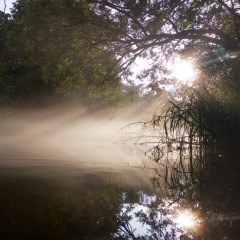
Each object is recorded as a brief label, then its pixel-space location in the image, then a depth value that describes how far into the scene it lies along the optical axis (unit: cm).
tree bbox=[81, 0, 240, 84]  1001
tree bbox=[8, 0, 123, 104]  1002
